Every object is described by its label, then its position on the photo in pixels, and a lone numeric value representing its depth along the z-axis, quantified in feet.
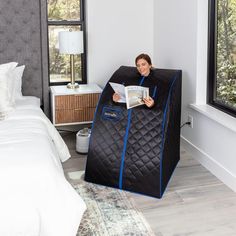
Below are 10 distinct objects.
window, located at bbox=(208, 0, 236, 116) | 10.73
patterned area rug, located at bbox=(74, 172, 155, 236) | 8.41
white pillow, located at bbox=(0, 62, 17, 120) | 11.00
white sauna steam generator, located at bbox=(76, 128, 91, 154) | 12.86
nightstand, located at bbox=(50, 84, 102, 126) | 13.32
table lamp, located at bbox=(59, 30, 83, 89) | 13.19
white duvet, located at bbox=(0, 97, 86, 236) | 6.74
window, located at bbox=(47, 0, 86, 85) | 14.33
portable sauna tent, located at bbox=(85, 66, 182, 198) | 9.93
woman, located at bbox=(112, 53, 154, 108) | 10.63
